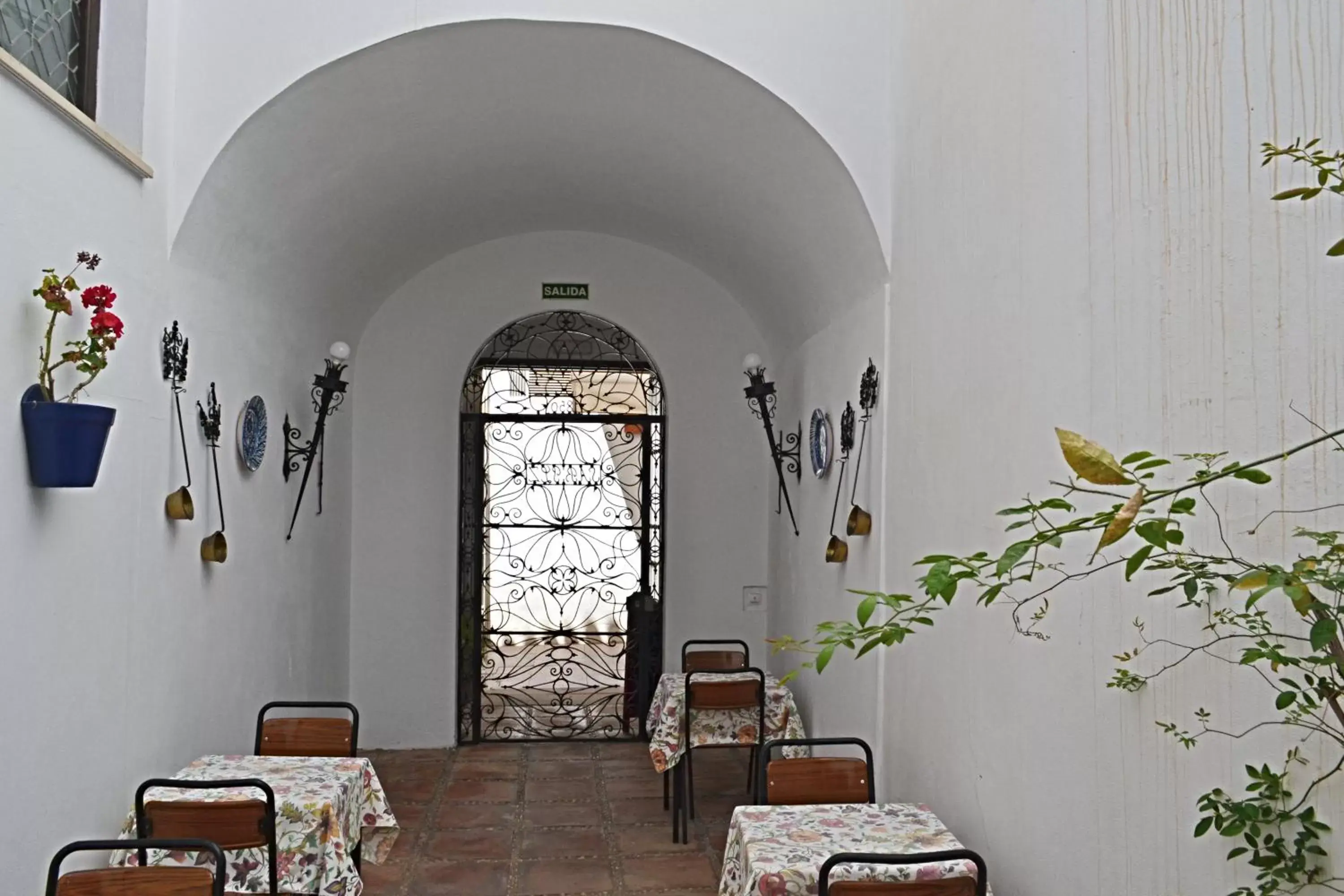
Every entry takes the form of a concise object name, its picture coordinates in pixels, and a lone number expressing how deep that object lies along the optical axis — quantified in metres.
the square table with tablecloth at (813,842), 2.81
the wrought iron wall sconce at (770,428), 5.82
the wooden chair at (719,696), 5.31
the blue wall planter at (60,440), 2.76
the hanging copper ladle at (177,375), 3.75
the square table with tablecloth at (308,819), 3.31
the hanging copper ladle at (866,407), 4.25
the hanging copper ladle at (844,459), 4.72
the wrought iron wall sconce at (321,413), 5.47
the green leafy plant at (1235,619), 1.10
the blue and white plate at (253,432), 4.64
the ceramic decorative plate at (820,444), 5.25
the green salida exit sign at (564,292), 7.21
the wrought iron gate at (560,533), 7.21
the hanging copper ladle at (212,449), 4.12
